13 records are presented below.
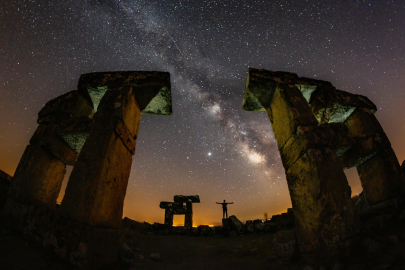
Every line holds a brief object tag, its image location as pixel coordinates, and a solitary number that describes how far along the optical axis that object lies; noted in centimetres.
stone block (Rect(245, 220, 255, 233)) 763
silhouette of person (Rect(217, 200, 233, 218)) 1593
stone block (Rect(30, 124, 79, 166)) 395
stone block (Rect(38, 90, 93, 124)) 439
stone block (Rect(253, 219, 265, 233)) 757
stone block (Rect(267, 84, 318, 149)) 364
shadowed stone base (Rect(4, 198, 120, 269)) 255
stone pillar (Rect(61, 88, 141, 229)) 279
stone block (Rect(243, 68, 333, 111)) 433
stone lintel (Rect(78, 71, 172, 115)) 426
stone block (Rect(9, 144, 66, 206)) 367
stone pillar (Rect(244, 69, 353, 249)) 280
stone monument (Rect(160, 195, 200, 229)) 1339
